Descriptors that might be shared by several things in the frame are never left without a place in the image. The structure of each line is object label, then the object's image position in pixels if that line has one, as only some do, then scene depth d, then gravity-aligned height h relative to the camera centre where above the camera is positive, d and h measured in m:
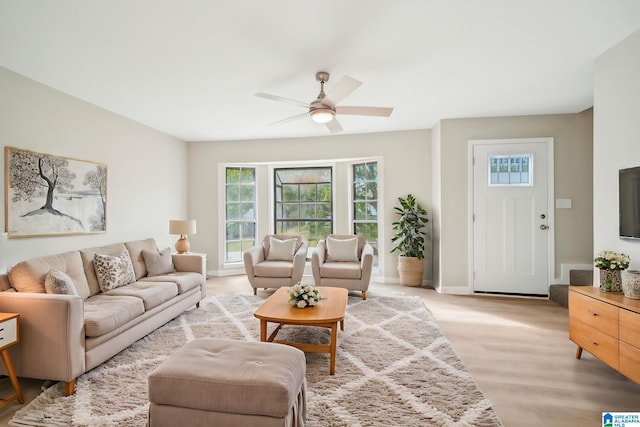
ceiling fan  2.66 +1.02
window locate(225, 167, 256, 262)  5.93 +0.05
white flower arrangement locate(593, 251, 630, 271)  2.29 -0.38
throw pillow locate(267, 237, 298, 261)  4.89 -0.60
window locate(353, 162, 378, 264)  5.50 +0.22
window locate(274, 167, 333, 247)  5.90 +0.22
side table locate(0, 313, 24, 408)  1.99 -0.86
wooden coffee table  2.45 -0.87
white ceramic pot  2.15 -0.51
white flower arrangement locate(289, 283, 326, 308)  2.76 -0.77
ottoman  1.49 -0.91
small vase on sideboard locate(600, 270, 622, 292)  2.35 -0.53
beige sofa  2.12 -0.81
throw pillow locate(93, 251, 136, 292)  3.19 -0.62
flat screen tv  2.28 +0.08
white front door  4.33 -0.05
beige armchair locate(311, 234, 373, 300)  4.26 -0.76
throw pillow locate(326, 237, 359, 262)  4.70 -0.58
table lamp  4.70 -0.26
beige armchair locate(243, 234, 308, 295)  4.45 -0.78
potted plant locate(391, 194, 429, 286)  4.84 -0.47
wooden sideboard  1.98 -0.84
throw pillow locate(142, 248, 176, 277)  3.86 -0.64
